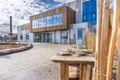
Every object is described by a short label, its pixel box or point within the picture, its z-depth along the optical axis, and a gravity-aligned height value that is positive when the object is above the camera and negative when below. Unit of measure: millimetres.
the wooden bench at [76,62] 2077 -342
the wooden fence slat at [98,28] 1305 +105
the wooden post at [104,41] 1240 -17
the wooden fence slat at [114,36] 1123 +26
